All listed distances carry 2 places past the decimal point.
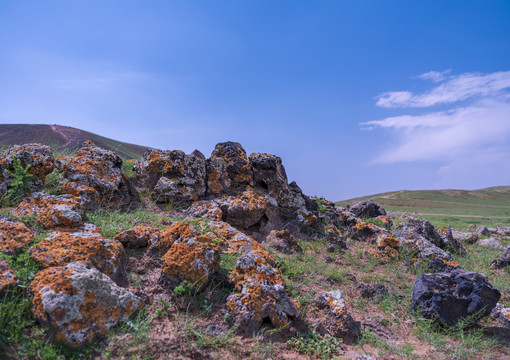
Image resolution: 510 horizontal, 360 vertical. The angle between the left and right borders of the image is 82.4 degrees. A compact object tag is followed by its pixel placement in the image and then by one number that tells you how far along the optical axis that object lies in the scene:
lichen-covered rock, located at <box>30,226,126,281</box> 3.71
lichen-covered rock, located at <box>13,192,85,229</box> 4.73
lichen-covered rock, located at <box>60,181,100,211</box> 5.96
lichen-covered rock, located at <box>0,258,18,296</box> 3.16
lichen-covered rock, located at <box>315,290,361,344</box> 4.00
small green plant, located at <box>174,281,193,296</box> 3.94
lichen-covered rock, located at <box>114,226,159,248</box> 4.82
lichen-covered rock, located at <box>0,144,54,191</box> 5.91
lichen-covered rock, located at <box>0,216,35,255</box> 3.76
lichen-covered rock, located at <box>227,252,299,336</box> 3.75
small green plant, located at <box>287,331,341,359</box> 3.59
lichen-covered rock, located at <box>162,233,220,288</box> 4.13
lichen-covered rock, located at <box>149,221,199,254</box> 4.65
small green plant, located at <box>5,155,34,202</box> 5.59
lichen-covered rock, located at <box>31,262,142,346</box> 2.98
